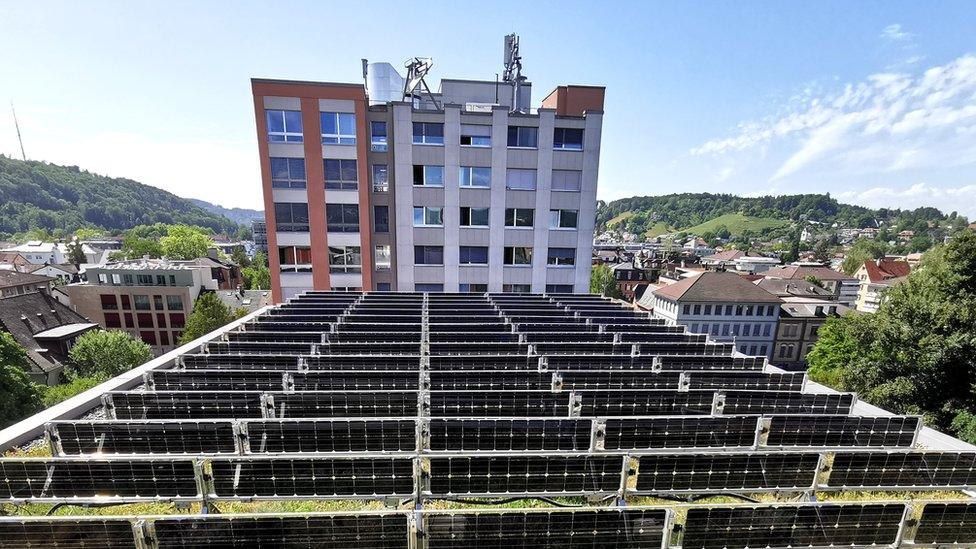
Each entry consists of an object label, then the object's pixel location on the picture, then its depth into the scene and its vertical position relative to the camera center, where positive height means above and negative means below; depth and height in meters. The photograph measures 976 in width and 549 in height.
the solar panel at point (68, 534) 5.30 -4.80
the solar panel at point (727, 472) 7.05 -4.83
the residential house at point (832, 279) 83.81 -10.43
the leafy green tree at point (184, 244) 98.19 -7.43
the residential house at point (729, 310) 57.03 -12.57
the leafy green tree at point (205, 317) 46.25 -13.10
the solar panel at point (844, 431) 8.34 -4.63
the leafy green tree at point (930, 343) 24.39 -7.78
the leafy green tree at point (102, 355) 41.84 -16.57
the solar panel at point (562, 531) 5.79 -5.00
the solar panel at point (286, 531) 5.42 -4.86
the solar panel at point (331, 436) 7.23 -4.40
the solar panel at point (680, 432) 7.84 -4.50
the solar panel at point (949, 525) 6.29 -5.09
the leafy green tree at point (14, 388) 29.31 -15.03
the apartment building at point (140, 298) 54.66 -12.61
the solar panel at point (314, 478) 6.48 -4.73
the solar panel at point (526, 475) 6.70 -4.75
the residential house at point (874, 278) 81.31 -9.76
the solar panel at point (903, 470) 7.33 -4.82
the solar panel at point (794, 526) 6.13 -5.07
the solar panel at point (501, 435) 7.55 -4.42
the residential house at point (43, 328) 42.66 -15.26
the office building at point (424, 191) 29.77 +2.89
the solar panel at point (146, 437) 7.02 -4.42
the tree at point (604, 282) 81.19 -12.25
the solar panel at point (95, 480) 6.20 -4.71
